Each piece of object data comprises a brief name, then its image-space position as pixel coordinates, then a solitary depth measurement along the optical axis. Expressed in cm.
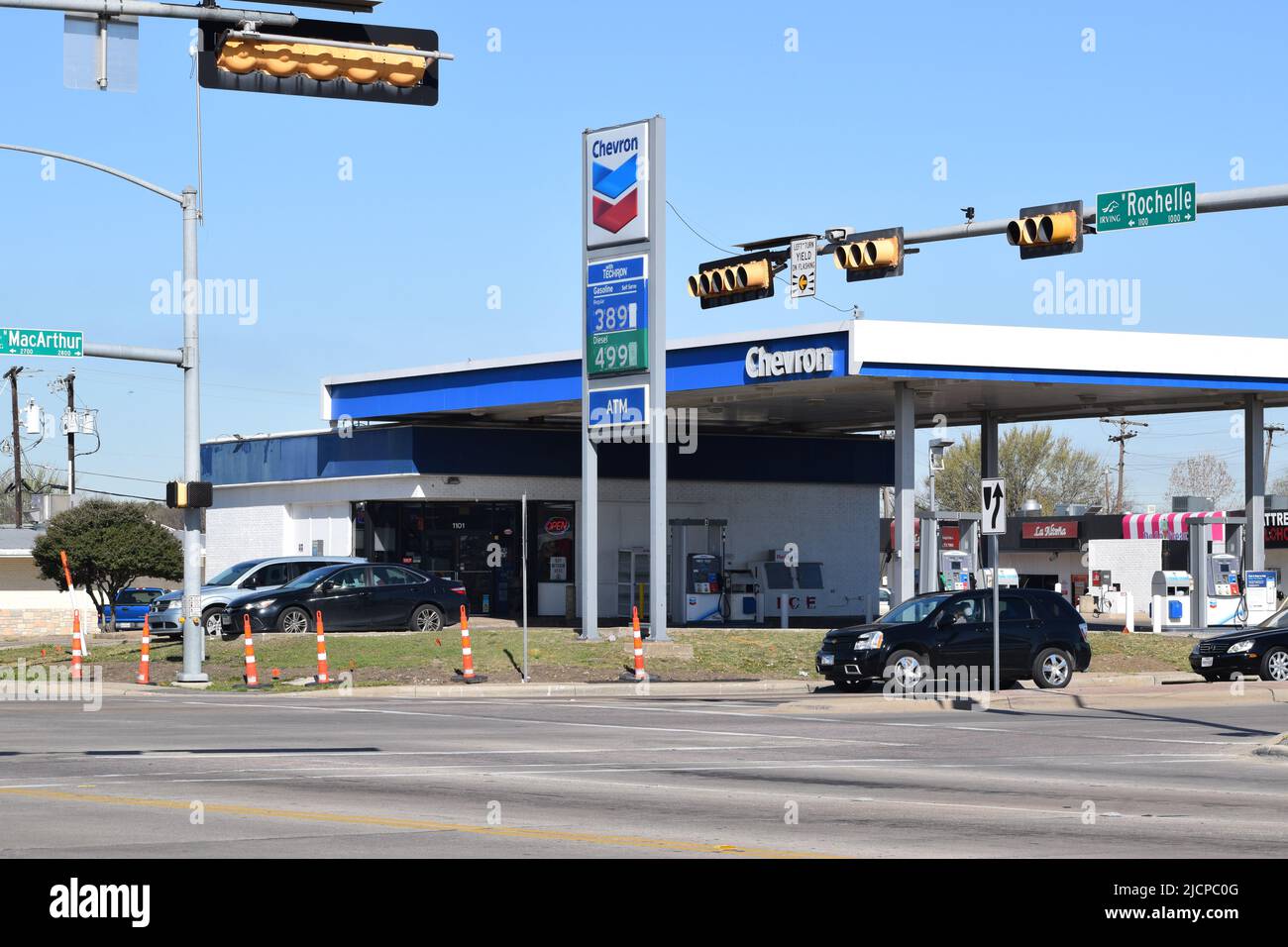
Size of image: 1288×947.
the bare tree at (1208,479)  12150
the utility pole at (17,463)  7631
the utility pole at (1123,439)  10588
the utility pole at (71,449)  7712
